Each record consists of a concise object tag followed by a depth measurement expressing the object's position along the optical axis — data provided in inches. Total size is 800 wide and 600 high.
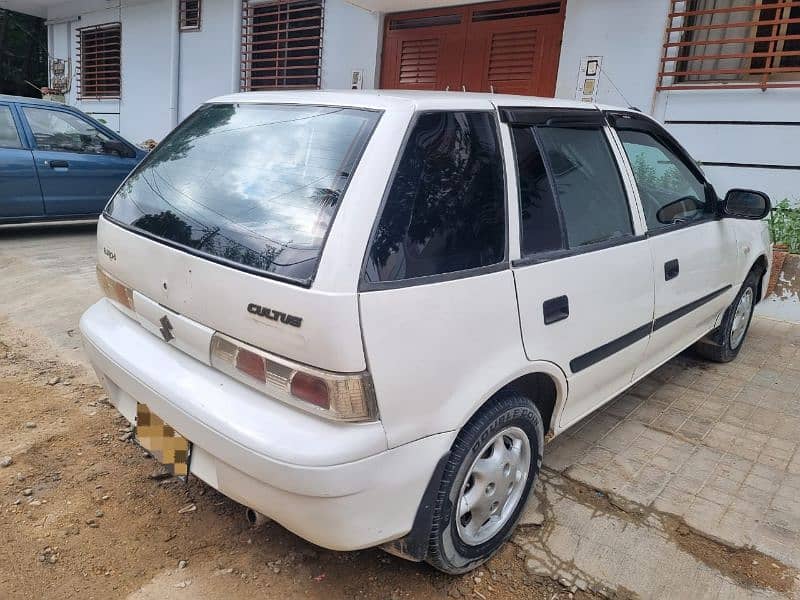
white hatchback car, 66.5
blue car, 253.3
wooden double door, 271.0
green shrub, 211.8
